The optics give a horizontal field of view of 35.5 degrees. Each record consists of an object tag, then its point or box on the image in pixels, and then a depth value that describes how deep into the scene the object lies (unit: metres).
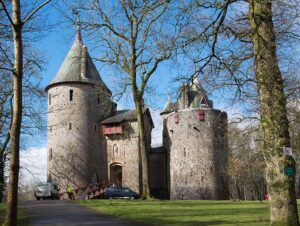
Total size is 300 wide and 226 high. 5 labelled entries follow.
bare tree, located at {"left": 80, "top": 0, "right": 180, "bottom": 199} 26.60
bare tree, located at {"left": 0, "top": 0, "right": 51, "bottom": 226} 10.32
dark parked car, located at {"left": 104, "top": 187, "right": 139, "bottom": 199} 36.31
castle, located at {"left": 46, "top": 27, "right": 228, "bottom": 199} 42.28
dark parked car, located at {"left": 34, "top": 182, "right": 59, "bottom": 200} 35.25
